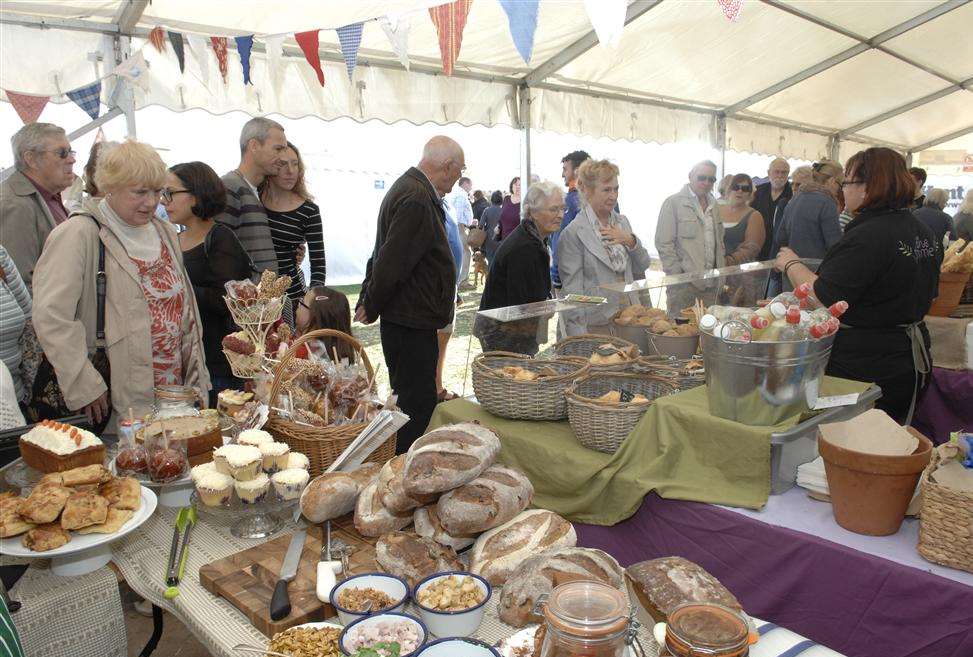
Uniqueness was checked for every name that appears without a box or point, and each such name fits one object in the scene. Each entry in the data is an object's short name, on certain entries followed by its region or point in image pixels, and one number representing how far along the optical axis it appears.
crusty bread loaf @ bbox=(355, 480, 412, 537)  1.54
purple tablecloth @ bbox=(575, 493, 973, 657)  1.55
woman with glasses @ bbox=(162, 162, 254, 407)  3.04
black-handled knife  1.24
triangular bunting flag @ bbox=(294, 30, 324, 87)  4.85
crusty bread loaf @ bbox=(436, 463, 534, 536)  1.41
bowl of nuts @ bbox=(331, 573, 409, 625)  1.21
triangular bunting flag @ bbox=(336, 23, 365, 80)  4.79
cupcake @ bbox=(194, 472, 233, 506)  1.58
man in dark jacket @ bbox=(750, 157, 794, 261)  6.48
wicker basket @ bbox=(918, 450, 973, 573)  1.50
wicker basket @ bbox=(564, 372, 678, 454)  2.14
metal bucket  1.83
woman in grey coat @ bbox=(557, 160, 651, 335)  3.92
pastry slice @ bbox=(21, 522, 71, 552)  1.37
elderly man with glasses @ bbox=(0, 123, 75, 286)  3.20
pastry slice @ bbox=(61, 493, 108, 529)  1.42
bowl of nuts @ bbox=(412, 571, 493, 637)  1.17
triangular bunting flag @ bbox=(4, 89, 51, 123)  4.60
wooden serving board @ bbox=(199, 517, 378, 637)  1.26
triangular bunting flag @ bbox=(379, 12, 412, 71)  4.66
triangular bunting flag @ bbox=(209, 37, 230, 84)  5.12
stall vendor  2.64
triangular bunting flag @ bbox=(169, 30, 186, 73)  4.92
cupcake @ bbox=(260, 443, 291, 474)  1.68
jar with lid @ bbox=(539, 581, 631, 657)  0.81
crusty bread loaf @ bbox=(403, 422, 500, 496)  1.44
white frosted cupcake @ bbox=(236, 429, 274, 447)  1.73
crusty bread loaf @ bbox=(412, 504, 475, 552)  1.44
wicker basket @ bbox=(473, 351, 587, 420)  2.40
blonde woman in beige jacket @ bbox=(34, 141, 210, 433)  2.21
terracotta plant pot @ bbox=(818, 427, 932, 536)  1.63
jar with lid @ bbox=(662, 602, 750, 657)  0.87
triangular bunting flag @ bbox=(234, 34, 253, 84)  4.97
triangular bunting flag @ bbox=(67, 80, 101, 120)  4.74
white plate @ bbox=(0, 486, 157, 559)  1.35
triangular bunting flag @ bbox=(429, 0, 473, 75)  4.53
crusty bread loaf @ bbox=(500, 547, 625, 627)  1.21
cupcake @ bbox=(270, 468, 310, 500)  1.64
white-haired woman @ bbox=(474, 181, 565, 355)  3.77
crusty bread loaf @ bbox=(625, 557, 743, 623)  1.17
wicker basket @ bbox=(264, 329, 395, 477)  1.89
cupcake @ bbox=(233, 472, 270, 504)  1.59
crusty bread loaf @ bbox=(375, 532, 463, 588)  1.34
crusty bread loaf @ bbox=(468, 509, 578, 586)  1.35
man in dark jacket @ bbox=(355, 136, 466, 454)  3.40
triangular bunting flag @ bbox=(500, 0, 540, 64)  4.08
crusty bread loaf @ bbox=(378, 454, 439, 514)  1.50
